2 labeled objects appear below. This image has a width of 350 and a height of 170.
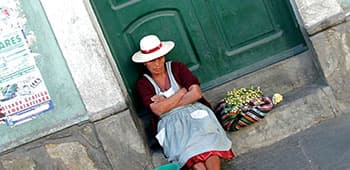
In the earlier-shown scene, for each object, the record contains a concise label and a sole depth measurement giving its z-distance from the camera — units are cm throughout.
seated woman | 534
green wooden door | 612
